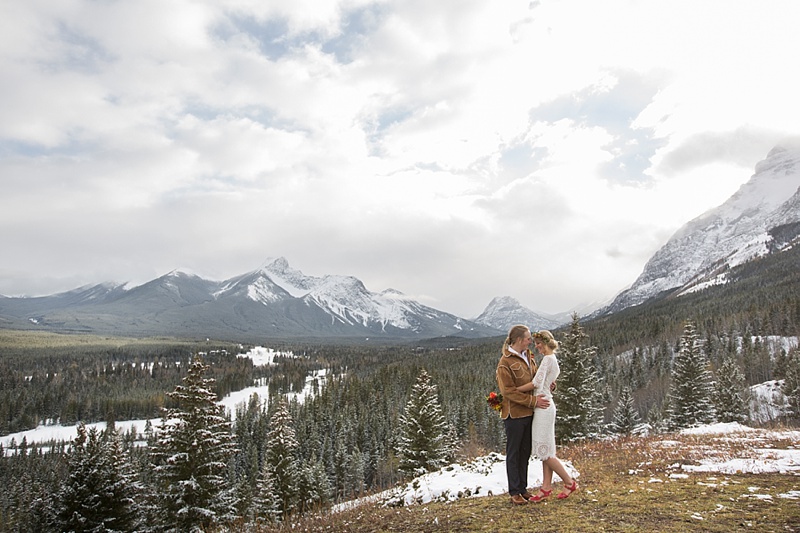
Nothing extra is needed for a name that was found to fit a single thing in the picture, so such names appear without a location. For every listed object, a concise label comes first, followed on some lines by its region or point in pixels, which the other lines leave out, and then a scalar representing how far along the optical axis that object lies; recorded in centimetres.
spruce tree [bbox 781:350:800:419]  4300
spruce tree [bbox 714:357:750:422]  3541
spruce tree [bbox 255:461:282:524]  2619
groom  726
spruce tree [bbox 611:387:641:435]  4453
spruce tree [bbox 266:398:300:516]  3077
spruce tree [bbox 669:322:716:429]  3256
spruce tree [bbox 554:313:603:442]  2794
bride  714
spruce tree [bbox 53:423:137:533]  2036
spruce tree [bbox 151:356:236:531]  1867
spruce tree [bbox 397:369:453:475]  3030
